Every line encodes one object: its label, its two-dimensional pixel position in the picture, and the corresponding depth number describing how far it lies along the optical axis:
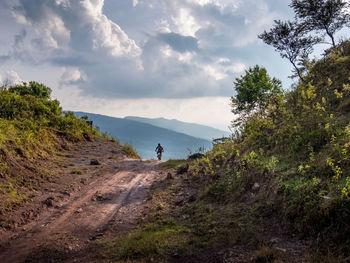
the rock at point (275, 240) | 5.17
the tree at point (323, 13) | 22.61
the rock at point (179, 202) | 9.35
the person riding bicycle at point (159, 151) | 29.13
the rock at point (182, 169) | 14.97
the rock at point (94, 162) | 17.27
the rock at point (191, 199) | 9.30
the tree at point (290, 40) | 26.22
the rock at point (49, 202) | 8.99
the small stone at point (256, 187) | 7.63
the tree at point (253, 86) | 46.88
